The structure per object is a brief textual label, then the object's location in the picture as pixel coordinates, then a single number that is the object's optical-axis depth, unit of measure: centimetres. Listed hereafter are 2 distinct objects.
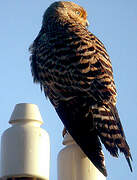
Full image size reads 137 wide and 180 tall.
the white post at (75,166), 769
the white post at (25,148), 699
